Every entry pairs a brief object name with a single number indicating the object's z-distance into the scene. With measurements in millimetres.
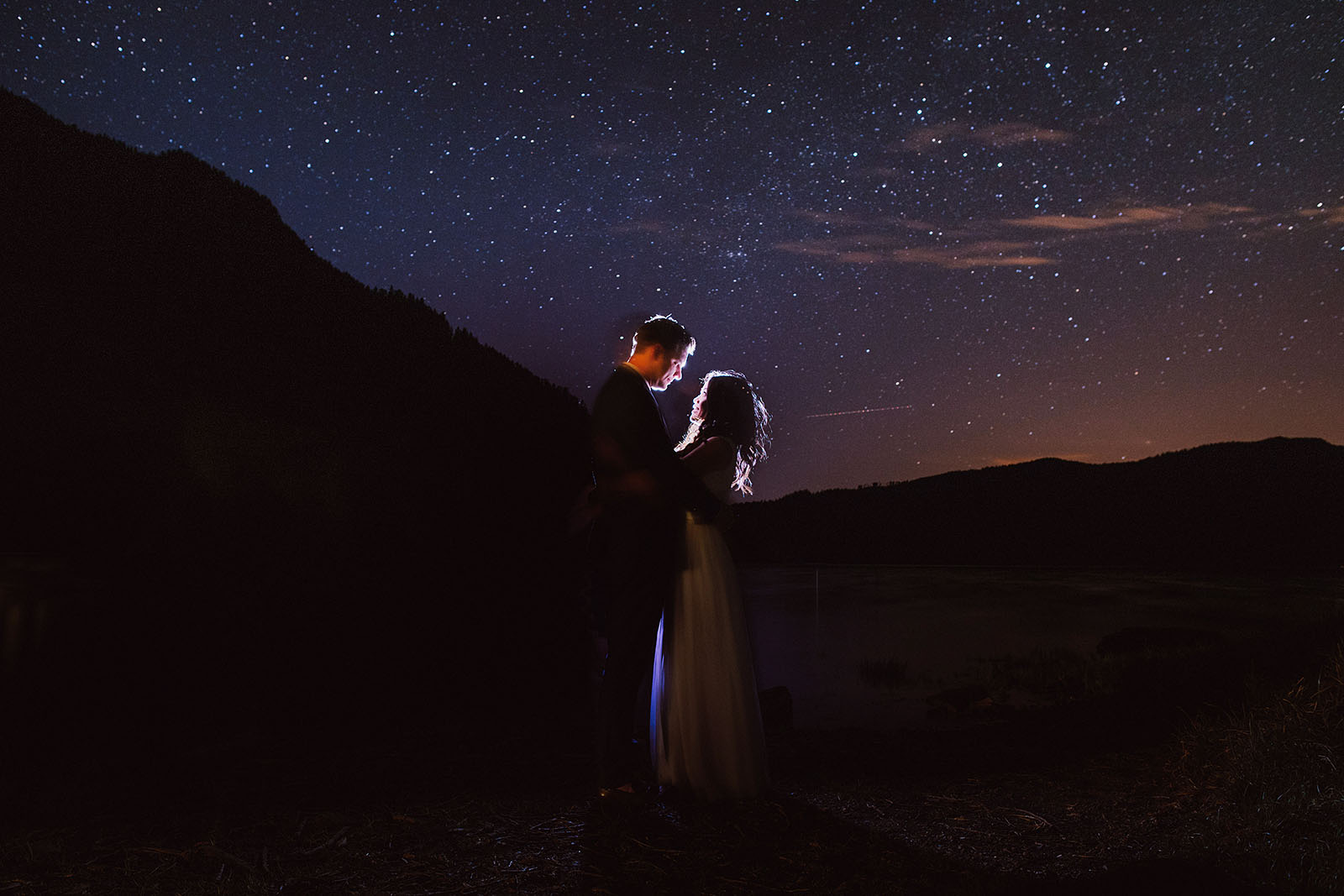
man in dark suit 2938
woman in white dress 2984
